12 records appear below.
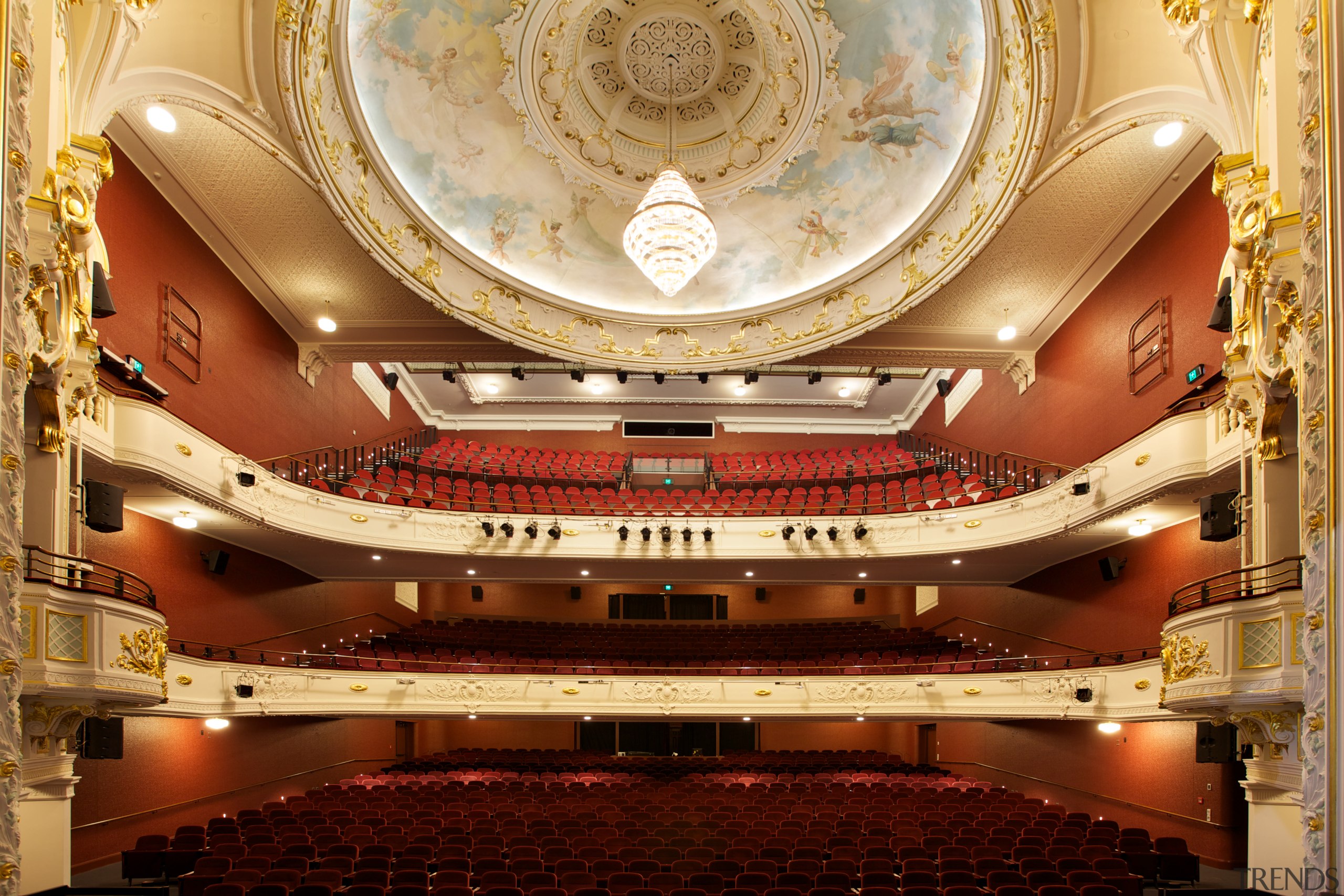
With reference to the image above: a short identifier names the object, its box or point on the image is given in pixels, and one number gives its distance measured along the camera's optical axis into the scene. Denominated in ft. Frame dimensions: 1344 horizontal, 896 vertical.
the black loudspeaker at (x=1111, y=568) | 43.04
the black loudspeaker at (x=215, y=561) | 42.19
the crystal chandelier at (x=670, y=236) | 40.78
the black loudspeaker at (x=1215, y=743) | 27.48
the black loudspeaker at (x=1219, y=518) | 27.30
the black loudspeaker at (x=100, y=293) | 26.50
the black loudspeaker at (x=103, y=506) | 26.89
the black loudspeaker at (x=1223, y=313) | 26.96
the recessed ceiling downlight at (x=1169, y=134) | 34.47
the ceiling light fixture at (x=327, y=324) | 50.49
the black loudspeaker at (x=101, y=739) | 28.25
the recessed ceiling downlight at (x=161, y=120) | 33.86
